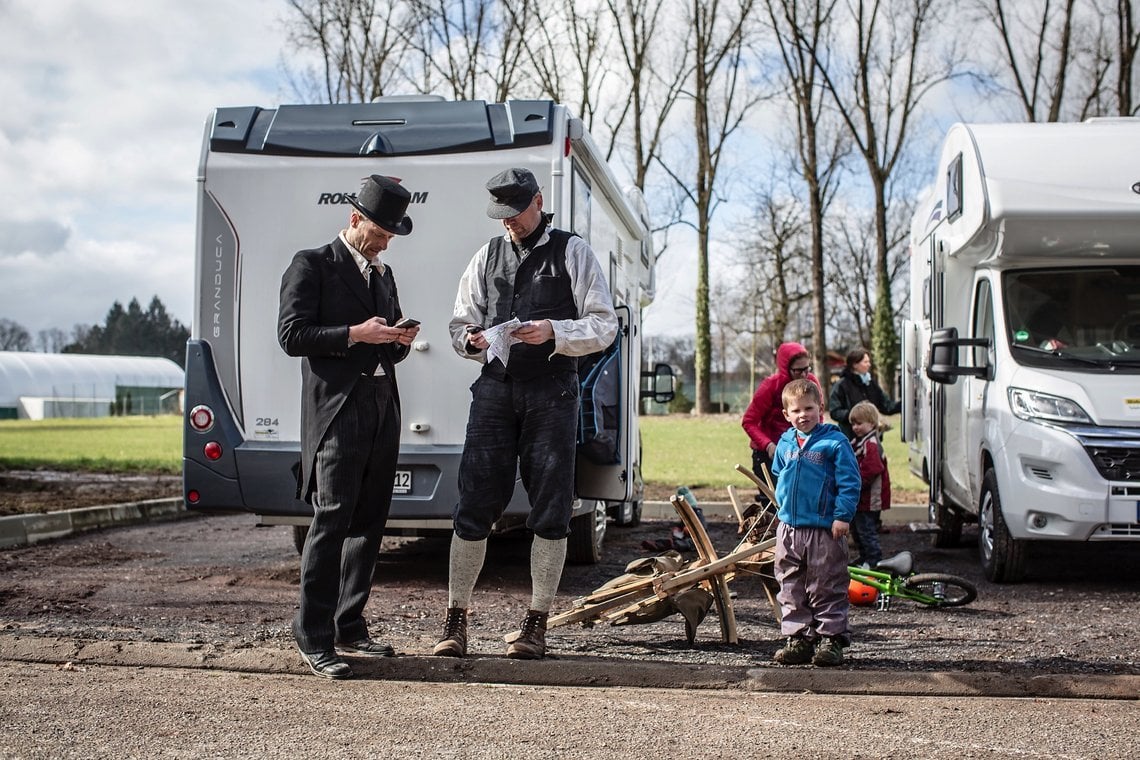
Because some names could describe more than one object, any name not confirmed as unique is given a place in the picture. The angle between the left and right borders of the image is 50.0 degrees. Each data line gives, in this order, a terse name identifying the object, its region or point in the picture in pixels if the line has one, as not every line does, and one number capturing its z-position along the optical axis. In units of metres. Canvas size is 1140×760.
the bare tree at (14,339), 115.88
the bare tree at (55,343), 119.31
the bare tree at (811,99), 31.59
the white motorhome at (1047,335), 7.75
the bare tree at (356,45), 32.16
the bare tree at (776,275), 45.69
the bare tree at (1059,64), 29.56
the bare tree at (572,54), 33.19
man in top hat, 5.16
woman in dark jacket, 10.83
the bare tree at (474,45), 31.97
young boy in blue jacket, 5.48
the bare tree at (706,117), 34.16
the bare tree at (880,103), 32.00
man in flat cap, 5.49
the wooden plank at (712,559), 5.99
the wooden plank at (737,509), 6.86
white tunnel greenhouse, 66.84
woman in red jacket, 8.97
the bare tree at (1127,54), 28.89
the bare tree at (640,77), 34.47
